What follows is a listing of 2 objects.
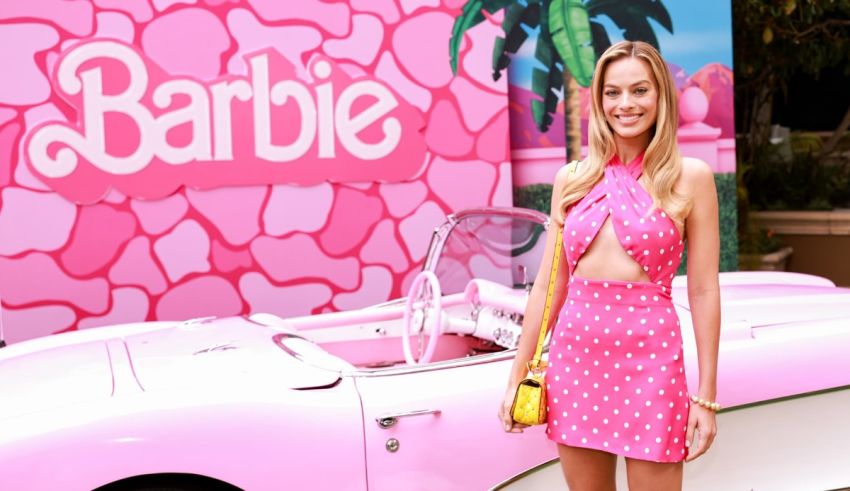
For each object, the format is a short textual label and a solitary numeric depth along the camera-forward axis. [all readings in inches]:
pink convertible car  97.8
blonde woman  84.2
